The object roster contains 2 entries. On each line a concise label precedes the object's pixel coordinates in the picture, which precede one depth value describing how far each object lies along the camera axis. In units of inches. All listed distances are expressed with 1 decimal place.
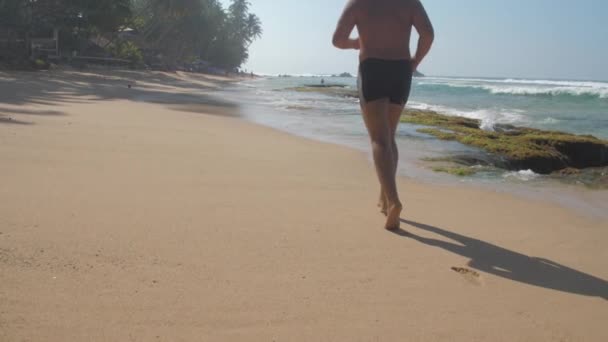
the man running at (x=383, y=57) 119.0
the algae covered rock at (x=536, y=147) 259.4
